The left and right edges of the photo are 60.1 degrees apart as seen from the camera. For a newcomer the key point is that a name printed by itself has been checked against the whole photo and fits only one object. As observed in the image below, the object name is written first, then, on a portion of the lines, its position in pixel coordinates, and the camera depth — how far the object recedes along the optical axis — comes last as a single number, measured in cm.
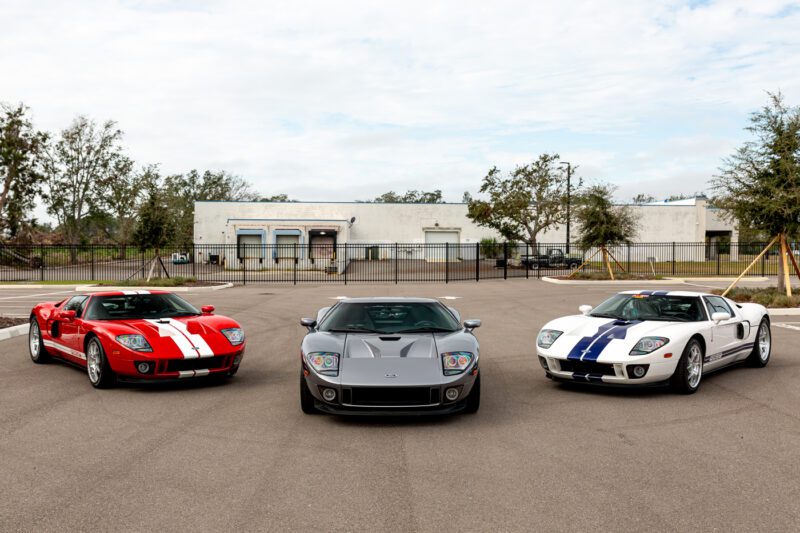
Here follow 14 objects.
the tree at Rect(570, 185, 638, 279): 3338
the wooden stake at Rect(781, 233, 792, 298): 2113
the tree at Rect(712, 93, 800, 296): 2033
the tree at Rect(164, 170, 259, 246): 9957
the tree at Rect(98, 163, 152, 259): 7375
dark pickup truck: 4950
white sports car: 812
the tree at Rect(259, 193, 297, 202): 11944
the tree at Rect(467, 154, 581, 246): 5362
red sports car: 838
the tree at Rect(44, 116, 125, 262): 7106
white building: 5709
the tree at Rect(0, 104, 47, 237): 5756
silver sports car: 661
